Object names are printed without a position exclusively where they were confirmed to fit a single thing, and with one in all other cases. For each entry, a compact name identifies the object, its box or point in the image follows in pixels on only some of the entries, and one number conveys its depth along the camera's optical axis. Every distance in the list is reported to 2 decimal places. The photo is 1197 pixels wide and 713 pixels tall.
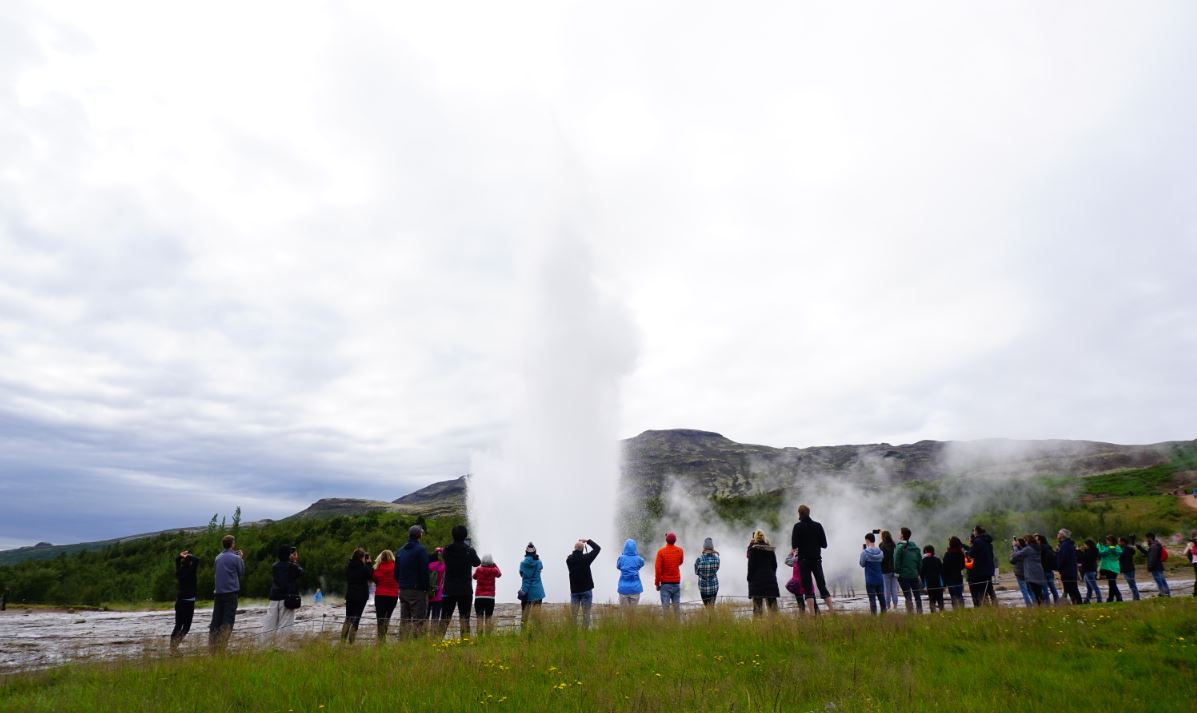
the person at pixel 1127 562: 17.55
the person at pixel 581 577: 12.33
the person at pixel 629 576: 13.01
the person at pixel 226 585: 11.88
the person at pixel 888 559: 15.31
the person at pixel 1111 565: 17.02
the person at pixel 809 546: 12.80
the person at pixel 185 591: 12.38
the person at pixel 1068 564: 16.38
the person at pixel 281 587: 12.04
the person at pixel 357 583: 12.20
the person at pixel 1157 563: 17.00
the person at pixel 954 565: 15.74
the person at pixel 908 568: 14.46
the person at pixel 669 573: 13.20
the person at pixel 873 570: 14.14
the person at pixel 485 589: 12.31
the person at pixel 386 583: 12.60
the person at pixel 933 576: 15.29
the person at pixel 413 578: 12.11
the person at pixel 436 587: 13.00
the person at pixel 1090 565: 17.16
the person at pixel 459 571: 12.13
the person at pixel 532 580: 12.84
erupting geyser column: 27.69
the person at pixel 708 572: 13.30
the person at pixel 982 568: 15.34
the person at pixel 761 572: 12.93
